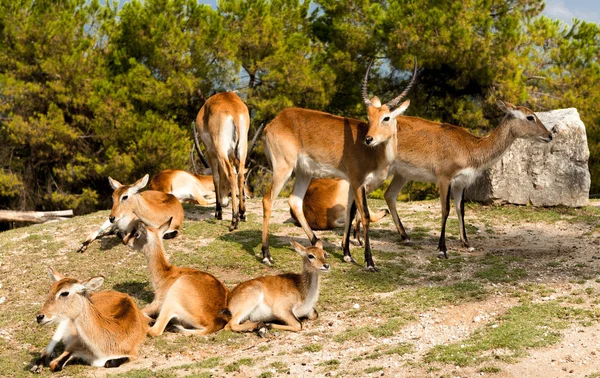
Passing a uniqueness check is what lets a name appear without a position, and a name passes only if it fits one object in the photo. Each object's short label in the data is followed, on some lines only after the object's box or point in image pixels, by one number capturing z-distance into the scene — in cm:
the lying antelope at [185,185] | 2784
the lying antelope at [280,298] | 1430
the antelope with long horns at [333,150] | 1909
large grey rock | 2539
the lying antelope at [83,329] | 1268
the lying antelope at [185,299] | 1425
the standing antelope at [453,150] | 2031
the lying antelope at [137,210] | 1925
